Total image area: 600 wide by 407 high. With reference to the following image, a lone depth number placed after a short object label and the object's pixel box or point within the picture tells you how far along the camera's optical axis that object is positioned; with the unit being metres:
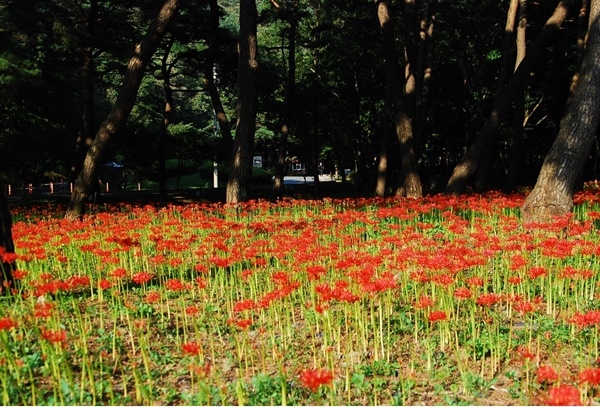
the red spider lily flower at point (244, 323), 3.60
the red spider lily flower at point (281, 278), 4.69
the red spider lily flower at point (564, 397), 2.47
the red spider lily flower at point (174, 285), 4.50
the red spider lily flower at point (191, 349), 3.29
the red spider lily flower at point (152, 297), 4.45
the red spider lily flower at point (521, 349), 4.09
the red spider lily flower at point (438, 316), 3.88
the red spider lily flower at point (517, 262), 5.00
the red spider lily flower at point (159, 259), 5.85
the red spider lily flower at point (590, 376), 2.90
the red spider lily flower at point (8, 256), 4.67
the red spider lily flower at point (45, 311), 3.72
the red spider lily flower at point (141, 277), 4.93
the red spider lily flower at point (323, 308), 3.88
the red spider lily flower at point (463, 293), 4.44
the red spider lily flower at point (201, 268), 5.44
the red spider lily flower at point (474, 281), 4.55
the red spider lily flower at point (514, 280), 4.70
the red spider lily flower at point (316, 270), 4.68
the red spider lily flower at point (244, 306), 4.02
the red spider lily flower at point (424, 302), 4.25
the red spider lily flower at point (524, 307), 3.91
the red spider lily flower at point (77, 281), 4.48
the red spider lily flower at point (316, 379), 2.69
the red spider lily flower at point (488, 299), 4.05
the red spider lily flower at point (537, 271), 4.57
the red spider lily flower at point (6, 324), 3.32
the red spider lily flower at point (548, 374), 3.07
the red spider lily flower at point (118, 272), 5.02
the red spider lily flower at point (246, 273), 5.22
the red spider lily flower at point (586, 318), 3.85
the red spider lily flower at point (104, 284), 4.34
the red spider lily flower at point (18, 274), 4.55
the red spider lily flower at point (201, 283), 4.84
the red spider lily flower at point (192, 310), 4.18
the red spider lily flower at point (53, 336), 3.36
